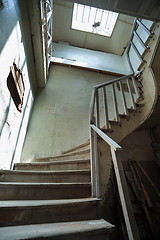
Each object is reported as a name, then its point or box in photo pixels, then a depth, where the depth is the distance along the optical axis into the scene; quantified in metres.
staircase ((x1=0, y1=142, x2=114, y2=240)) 0.73
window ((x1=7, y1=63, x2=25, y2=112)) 1.76
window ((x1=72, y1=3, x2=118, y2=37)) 4.87
